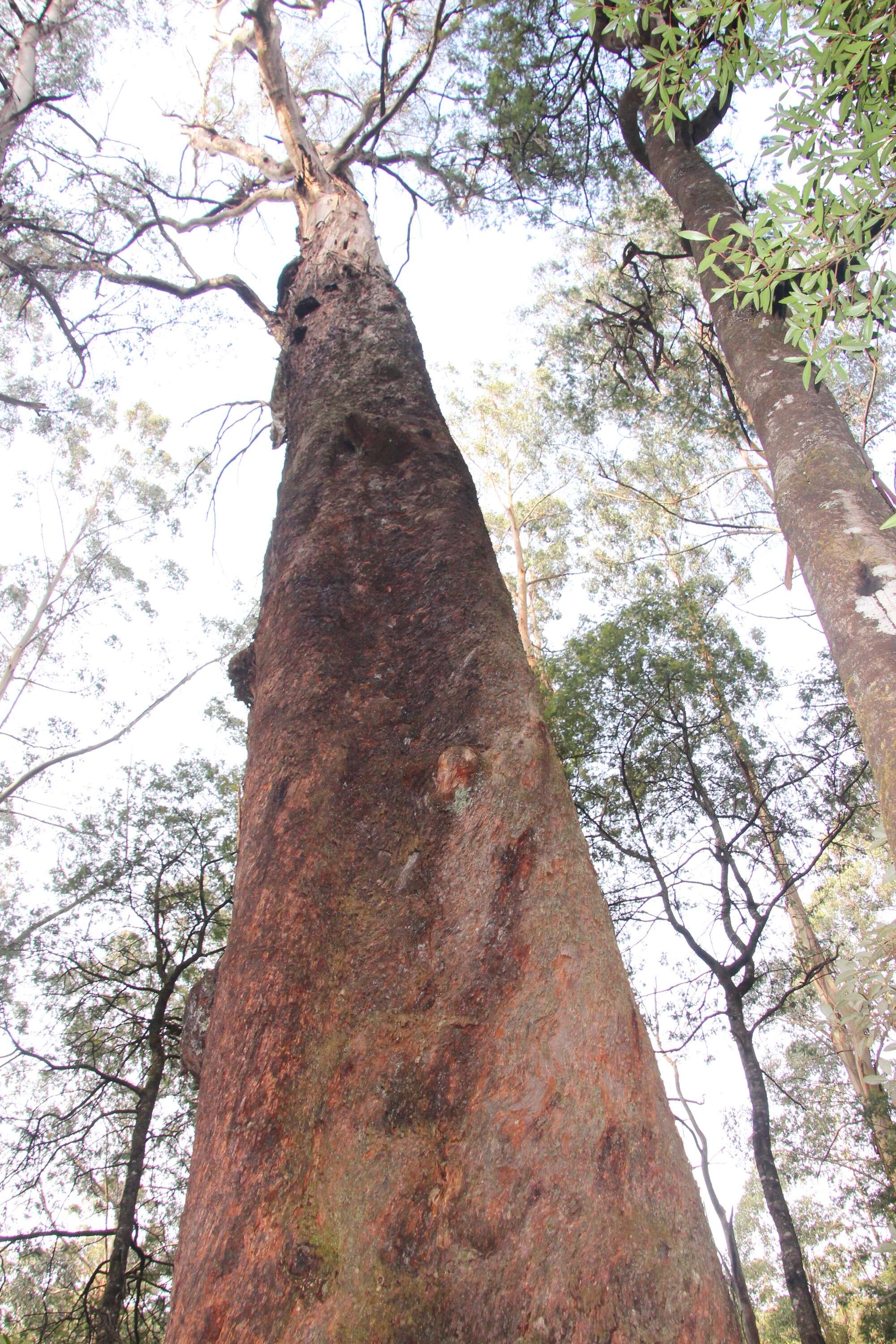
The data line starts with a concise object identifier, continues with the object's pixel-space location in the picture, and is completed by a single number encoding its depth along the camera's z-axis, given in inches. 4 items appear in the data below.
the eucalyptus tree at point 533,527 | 512.7
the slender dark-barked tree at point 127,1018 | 214.4
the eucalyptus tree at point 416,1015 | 37.2
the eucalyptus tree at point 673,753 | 256.7
